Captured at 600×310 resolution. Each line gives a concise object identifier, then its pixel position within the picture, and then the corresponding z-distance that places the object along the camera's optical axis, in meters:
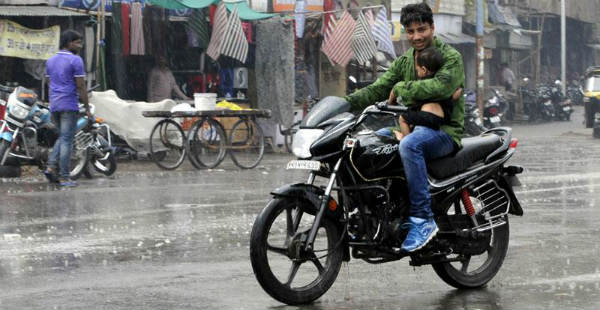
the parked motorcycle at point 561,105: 39.25
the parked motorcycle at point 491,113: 29.28
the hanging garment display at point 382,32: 23.84
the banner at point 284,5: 25.58
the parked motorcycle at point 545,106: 39.06
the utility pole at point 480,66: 30.91
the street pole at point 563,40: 47.06
